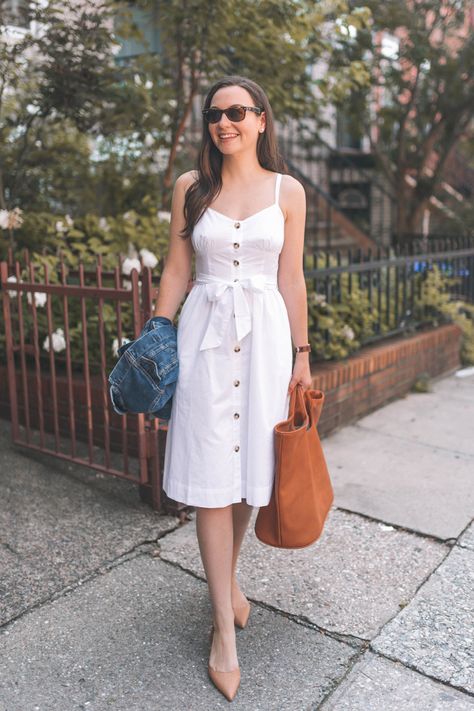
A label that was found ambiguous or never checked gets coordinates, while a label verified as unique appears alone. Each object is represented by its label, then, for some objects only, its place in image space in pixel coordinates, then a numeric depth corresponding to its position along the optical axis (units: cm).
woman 233
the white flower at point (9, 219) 467
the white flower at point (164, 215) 534
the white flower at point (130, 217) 548
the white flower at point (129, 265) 422
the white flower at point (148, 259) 438
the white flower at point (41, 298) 406
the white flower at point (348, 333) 481
